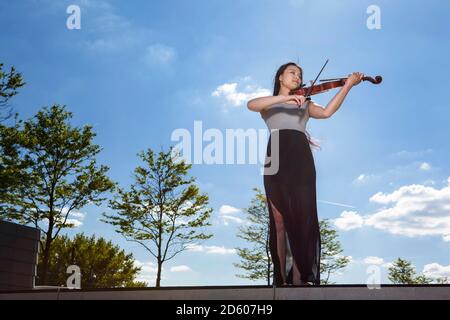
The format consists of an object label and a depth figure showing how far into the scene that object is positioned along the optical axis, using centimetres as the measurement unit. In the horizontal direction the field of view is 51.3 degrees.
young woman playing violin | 748
